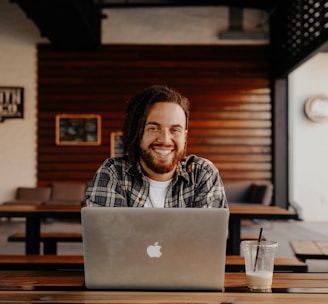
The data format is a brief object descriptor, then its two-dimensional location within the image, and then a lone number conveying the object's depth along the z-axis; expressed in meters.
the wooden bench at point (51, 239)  4.29
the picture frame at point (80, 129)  9.28
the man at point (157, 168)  2.07
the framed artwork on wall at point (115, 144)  9.30
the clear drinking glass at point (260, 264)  1.51
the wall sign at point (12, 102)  9.23
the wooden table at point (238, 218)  4.02
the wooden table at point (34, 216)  4.11
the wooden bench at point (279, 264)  2.21
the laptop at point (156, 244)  1.37
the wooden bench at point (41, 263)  2.21
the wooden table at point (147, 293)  1.36
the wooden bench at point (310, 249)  3.47
